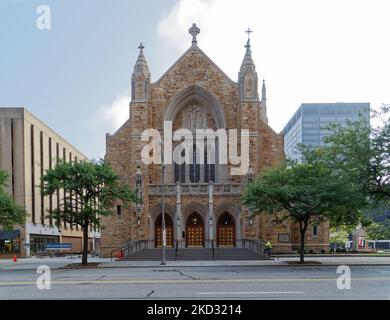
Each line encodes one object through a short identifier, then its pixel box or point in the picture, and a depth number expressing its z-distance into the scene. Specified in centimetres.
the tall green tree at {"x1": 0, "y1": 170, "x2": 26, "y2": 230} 3148
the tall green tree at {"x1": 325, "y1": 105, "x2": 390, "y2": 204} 2348
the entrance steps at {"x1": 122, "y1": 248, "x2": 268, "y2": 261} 3531
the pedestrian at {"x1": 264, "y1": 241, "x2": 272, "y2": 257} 3486
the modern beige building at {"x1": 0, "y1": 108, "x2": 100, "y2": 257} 5347
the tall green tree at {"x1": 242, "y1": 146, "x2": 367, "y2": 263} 2834
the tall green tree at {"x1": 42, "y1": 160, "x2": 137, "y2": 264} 3059
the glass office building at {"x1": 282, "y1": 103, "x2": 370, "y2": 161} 11194
